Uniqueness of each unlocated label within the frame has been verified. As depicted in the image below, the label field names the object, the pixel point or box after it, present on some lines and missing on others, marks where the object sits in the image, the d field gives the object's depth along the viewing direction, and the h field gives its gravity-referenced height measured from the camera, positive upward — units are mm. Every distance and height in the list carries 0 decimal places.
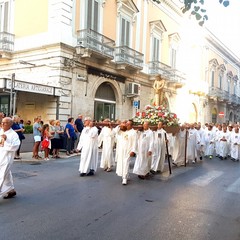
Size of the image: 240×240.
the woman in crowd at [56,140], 13367 -824
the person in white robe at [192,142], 14062 -794
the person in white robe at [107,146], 10969 -848
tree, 5444 +2025
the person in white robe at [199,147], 15320 -1081
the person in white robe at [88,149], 9570 -839
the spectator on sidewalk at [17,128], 11824 -333
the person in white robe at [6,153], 6383 -699
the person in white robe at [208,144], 17156 -990
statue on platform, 12117 +1341
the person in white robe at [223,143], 16656 -887
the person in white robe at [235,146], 15977 -993
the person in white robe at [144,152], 9375 -865
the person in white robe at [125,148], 8805 -703
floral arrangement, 11148 +274
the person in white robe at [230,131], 17088 -238
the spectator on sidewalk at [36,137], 12539 -677
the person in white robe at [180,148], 12789 -943
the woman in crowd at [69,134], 13859 -575
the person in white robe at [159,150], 10656 -871
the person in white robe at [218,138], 17319 -685
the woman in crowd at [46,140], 12391 -779
